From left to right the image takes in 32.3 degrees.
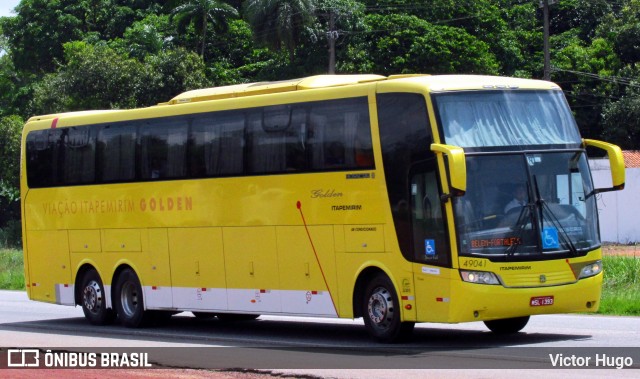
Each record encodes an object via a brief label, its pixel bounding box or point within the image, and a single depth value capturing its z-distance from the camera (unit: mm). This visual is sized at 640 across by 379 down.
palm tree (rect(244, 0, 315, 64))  62281
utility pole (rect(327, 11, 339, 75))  50312
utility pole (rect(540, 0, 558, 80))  41916
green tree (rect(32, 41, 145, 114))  56406
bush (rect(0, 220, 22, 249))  65312
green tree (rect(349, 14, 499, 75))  62625
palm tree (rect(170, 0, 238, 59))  69562
